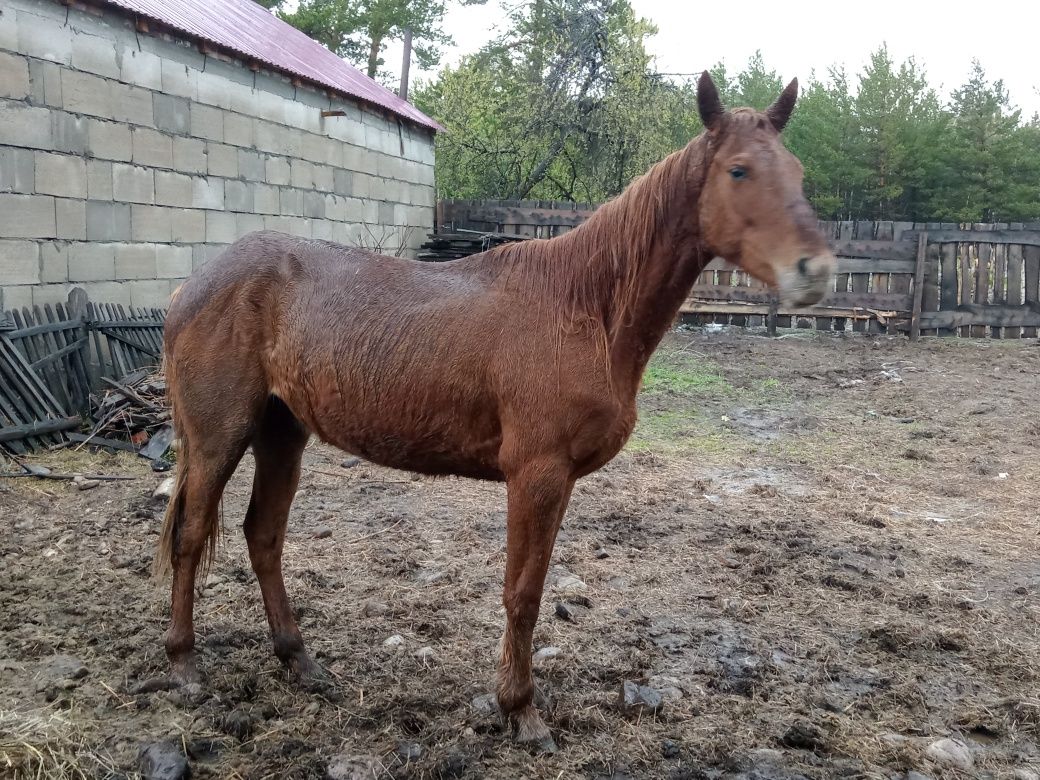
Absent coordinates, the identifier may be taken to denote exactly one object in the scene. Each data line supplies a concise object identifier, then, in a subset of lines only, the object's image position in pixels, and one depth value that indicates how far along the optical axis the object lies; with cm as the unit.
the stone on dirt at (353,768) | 254
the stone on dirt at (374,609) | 381
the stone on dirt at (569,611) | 379
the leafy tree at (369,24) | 2406
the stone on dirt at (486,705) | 296
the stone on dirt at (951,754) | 269
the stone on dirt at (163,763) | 248
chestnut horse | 255
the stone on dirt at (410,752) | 266
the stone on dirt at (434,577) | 418
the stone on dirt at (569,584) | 411
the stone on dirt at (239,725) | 280
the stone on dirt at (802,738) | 280
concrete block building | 691
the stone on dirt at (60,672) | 304
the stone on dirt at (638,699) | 299
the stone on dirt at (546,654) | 340
